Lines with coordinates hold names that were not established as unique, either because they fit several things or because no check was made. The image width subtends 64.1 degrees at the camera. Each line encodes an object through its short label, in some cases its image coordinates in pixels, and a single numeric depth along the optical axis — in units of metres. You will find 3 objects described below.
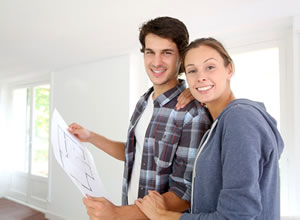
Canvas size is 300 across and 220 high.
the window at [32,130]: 5.05
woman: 0.56
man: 0.76
